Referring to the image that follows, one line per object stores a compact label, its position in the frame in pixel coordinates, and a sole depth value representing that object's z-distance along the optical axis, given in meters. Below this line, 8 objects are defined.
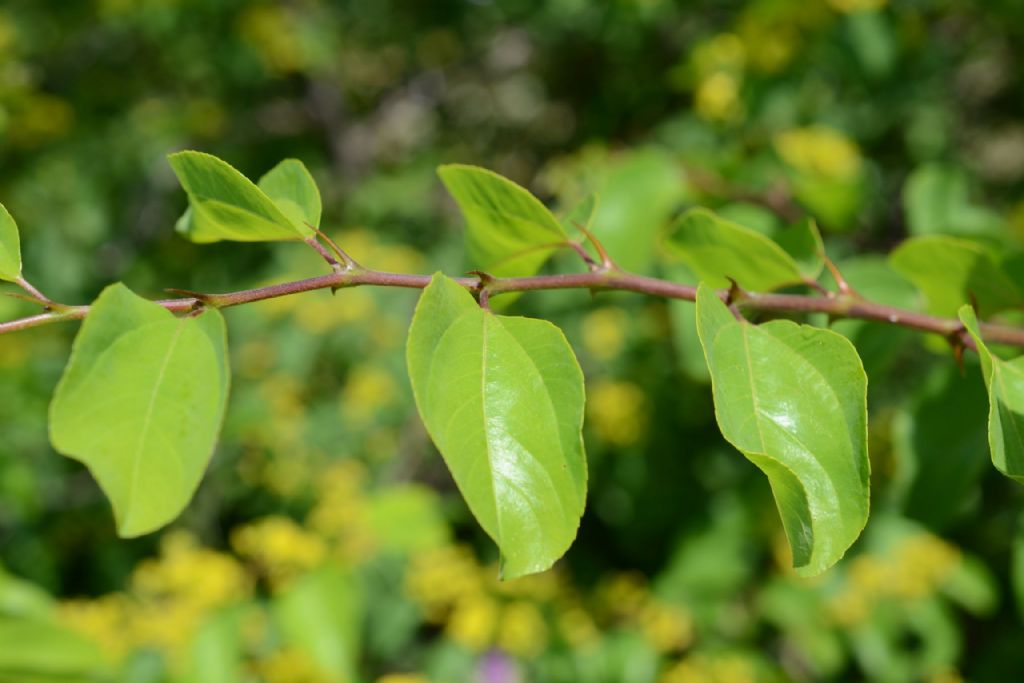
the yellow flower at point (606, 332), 0.58
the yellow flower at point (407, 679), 0.46
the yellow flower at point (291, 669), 0.44
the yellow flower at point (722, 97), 0.53
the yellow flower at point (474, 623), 0.49
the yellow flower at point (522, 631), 0.50
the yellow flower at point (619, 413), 0.56
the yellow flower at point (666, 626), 0.52
